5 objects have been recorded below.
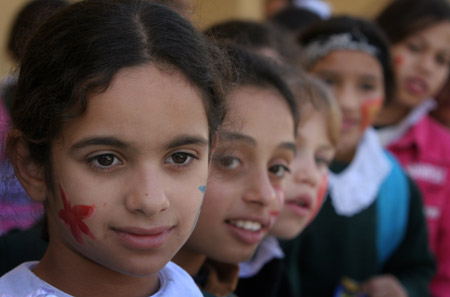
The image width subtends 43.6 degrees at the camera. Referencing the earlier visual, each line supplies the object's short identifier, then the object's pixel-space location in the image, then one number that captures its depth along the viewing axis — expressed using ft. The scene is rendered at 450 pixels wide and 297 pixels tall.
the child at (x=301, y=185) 6.70
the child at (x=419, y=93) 10.66
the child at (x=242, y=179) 5.39
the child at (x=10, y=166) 4.52
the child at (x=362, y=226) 8.75
